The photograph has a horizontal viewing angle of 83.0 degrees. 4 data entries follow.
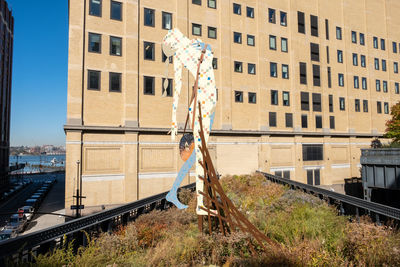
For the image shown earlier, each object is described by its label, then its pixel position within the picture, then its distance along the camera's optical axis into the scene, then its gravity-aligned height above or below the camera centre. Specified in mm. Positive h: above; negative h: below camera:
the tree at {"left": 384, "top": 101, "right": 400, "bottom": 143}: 30278 +2517
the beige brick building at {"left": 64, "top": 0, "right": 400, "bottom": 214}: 21703 +7012
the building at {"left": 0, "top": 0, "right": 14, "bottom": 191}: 53094 +16097
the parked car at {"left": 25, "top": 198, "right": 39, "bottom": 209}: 29641 -7788
